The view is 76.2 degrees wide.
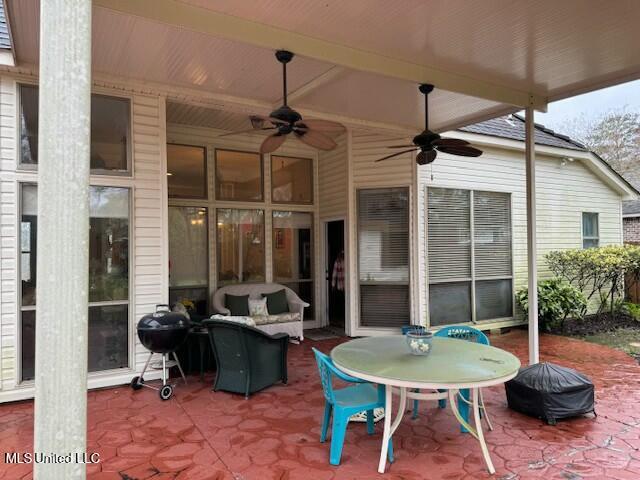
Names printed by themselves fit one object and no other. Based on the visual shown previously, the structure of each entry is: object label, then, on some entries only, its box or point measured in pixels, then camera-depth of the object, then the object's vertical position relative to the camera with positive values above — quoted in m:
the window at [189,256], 6.63 -0.08
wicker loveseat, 6.26 -0.92
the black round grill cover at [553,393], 3.57 -1.30
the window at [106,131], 4.31 +1.37
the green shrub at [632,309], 8.77 -1.39
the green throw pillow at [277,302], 6.78 -0.87
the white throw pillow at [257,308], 6.47 -0.91
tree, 17.03 +4.61
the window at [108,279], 4.54 -0.30
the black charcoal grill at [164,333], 4.13 -0.83
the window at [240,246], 7.02 +0.09
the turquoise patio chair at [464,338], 3.45 -0.94
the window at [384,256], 6.80 -0.12
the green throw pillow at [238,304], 6.43 -0.85
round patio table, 2.64 -0.84
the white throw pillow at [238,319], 4.38 -0.77
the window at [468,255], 7.03 -0.13
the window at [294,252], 7.49 -0.04
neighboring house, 12.61 +0.67
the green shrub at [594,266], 8.26 -0.39
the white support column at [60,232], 1.18 +0.06
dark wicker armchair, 4.20 -1.12
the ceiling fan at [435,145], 4.31 +1.11
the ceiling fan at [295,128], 3.67 +1.19
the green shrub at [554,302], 7.50 -1.02
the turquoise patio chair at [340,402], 2.91 -1.14
